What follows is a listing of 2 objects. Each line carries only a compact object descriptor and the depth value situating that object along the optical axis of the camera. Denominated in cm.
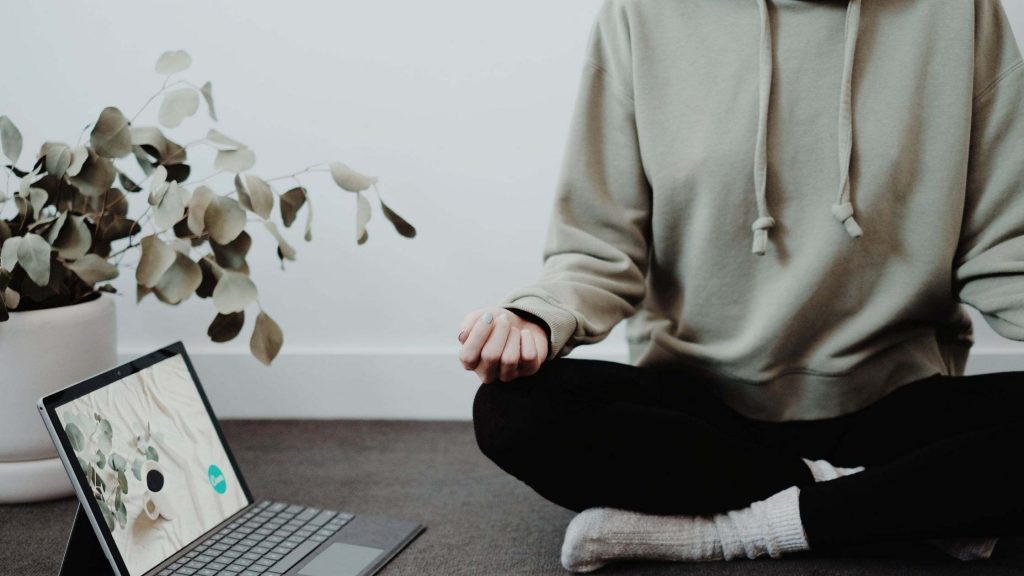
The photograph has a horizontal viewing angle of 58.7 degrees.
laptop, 95
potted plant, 109
